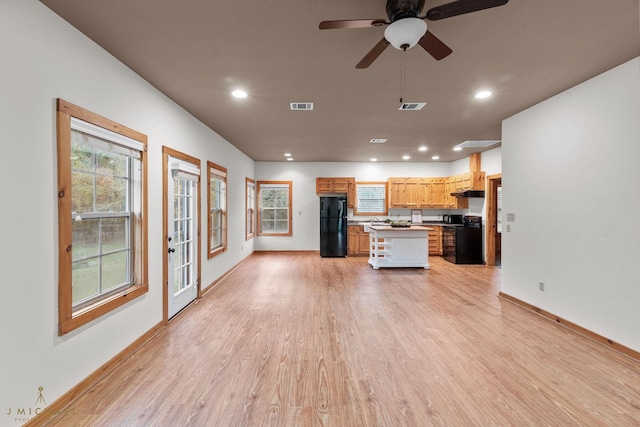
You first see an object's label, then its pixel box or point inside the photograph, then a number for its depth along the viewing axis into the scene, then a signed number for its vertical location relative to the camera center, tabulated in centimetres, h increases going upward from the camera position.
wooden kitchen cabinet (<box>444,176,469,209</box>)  757 +38
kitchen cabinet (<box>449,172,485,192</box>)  679 +76
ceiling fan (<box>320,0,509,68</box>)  154 +111
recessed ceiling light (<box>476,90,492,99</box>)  321 +138
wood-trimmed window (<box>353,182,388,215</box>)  830 +40
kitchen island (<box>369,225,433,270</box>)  623 -83
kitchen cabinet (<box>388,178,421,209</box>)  799 +59
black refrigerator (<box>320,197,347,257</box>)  771 -45
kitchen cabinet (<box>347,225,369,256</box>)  784 -82
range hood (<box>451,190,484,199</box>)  674 +45
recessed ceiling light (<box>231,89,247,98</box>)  319 +136
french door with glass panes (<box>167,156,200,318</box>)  337 -30
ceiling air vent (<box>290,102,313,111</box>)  356 +137
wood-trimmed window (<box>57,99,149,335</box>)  191 -3
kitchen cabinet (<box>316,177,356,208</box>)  809 +74
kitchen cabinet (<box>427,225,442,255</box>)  781 -81
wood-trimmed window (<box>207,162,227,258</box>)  466 +5
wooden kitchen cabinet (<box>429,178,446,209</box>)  799 +53
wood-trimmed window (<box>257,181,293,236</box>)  828 +8
